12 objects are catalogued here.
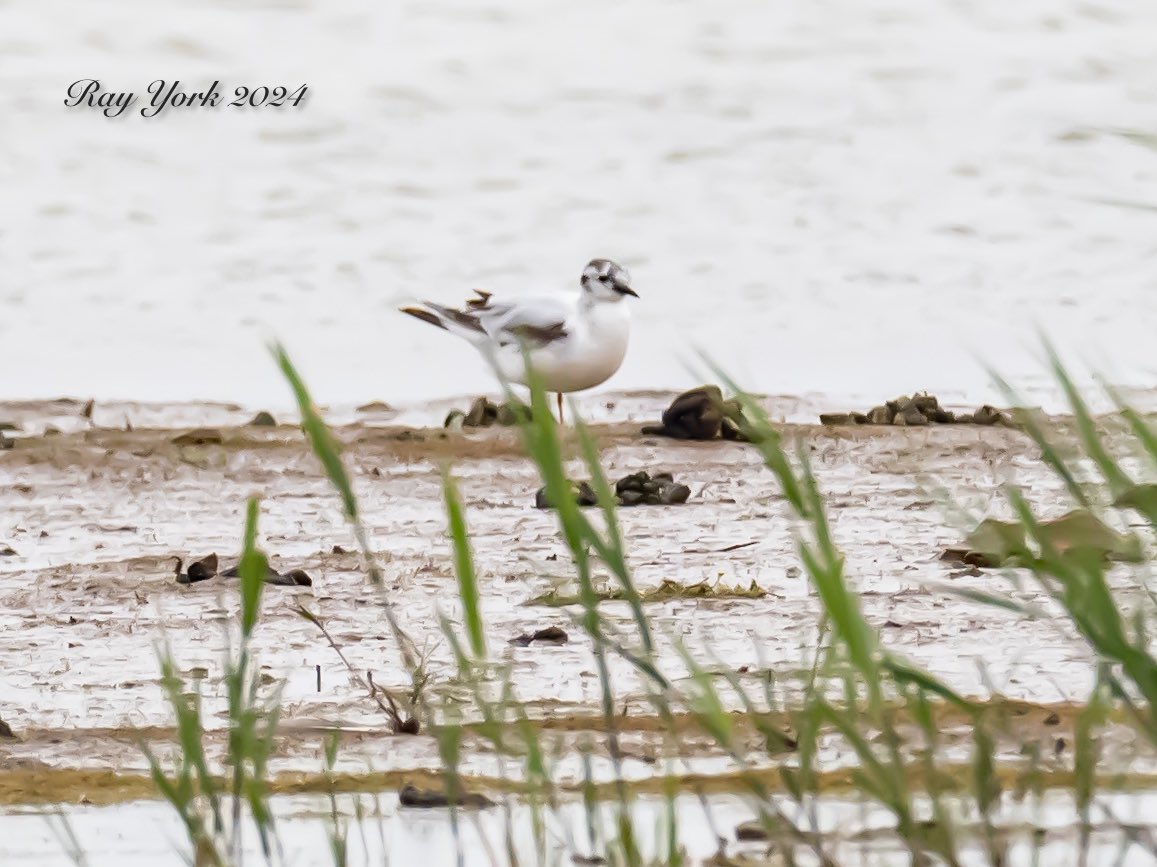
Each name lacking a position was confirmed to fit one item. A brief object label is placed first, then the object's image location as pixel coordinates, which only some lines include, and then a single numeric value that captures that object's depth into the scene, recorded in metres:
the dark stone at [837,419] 16.25
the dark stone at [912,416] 15.95
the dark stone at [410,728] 7.13
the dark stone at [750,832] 5.86
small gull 17.06
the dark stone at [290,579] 10.28
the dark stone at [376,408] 18.11
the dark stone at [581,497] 12.72
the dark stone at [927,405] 16.06
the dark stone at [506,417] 16.22
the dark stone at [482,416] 16.75
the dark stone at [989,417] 15.70
